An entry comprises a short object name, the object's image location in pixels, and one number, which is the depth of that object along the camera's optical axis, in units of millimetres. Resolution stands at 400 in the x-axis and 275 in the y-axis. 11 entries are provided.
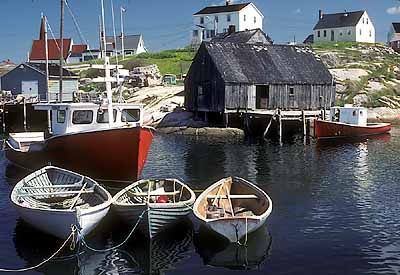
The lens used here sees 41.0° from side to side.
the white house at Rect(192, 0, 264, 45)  96125
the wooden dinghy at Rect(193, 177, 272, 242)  16812
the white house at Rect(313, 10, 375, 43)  99625
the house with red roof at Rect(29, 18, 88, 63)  100662
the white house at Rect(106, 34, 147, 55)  114188
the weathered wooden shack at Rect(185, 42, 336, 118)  49875
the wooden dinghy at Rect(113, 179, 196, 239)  17594
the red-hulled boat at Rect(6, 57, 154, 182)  24344
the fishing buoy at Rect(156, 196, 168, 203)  19178
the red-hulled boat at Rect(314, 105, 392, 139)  47125
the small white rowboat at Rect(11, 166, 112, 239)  16828
